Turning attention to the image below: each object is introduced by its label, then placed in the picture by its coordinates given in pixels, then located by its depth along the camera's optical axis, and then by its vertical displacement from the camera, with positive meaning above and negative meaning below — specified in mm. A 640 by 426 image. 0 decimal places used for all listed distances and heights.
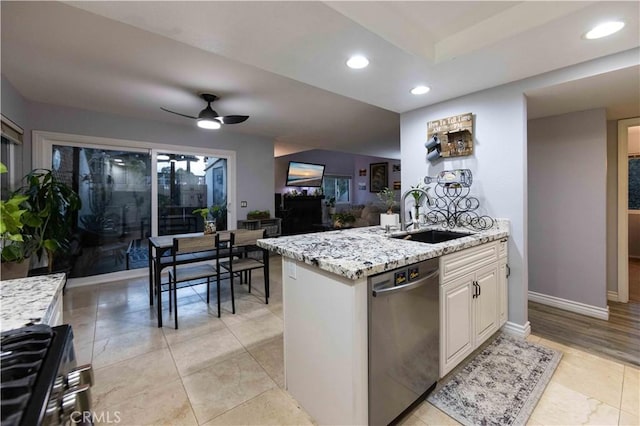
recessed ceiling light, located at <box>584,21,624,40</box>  1637 +1097
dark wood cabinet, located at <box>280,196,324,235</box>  8719 -65
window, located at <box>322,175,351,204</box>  10688 +951
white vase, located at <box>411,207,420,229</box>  2590 -73
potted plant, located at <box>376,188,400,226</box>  2458 -27
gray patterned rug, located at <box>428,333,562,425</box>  1575 -1127
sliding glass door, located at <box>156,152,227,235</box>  4590 +395
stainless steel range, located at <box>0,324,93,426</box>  522 -358
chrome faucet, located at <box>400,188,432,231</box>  2600 +5
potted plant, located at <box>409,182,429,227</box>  2588 +97
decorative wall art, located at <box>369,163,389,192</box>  10647 +1374
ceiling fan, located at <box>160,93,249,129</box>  3139 +1071
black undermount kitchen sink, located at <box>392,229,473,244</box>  2422 -225
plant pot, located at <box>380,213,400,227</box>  2455 -75
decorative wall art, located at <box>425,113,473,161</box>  2695 +751
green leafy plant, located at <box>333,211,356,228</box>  6453 -196
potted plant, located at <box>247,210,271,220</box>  5336 -52
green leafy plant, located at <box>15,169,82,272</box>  3098 +50
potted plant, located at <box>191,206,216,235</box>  3293 -151
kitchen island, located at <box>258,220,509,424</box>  1282 -520
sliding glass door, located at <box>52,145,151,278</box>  3902 +134
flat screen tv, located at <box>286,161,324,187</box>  9234 +1310
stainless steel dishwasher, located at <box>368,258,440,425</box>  1328 -663
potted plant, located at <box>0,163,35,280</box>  2682 -445
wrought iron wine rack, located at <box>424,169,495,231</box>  2686 +74
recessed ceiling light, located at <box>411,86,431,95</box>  2537 +1134
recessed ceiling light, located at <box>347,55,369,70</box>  1983 +1099
